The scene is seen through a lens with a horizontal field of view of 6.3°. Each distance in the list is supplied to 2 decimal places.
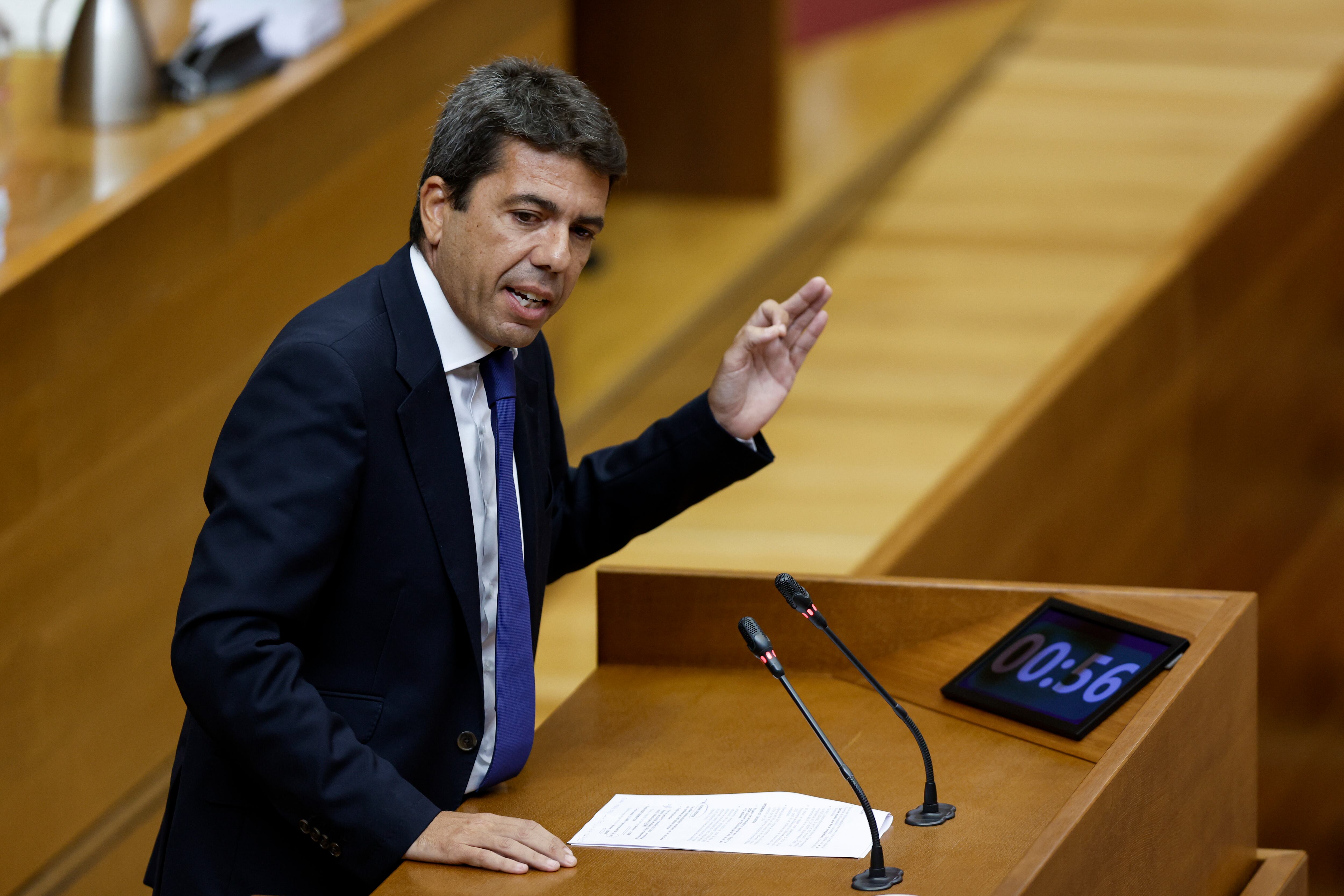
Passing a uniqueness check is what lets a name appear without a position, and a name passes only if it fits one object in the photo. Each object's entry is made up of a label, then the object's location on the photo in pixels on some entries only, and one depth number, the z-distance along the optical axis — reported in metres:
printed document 10.85
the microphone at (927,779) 10.88
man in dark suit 10.76
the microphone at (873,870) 10.74
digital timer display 11.09
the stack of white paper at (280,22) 12.25
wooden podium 10.78
